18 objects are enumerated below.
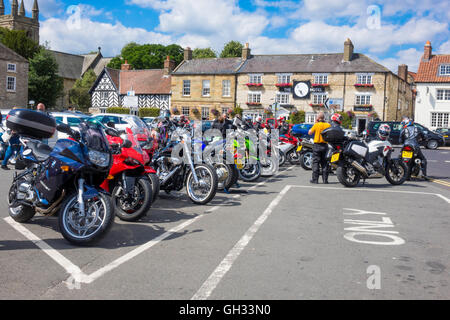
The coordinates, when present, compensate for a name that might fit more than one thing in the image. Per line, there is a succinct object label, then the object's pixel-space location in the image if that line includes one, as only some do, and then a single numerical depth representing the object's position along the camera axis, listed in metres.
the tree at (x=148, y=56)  79.38
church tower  88.81
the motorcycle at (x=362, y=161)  11.22
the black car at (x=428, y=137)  32.41
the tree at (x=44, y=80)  54.69
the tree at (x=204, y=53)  82.97
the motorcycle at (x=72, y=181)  5.16
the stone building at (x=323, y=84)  46.56
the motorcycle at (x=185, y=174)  8.13
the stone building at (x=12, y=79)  52.50
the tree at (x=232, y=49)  79.06
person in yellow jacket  11.93
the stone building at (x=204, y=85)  53.12
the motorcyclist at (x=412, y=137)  12.79
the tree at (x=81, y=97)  64.69
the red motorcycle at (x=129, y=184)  6.44
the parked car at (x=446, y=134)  34.88
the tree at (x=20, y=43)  59.28
